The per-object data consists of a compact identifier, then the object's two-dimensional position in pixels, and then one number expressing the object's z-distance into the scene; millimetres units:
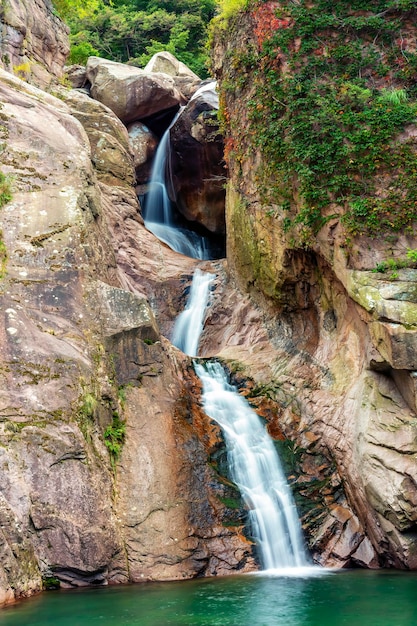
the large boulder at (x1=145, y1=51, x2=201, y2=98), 28280
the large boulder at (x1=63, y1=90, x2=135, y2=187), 20641
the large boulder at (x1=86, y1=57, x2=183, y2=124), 24938
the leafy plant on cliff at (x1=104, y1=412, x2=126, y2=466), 11266
